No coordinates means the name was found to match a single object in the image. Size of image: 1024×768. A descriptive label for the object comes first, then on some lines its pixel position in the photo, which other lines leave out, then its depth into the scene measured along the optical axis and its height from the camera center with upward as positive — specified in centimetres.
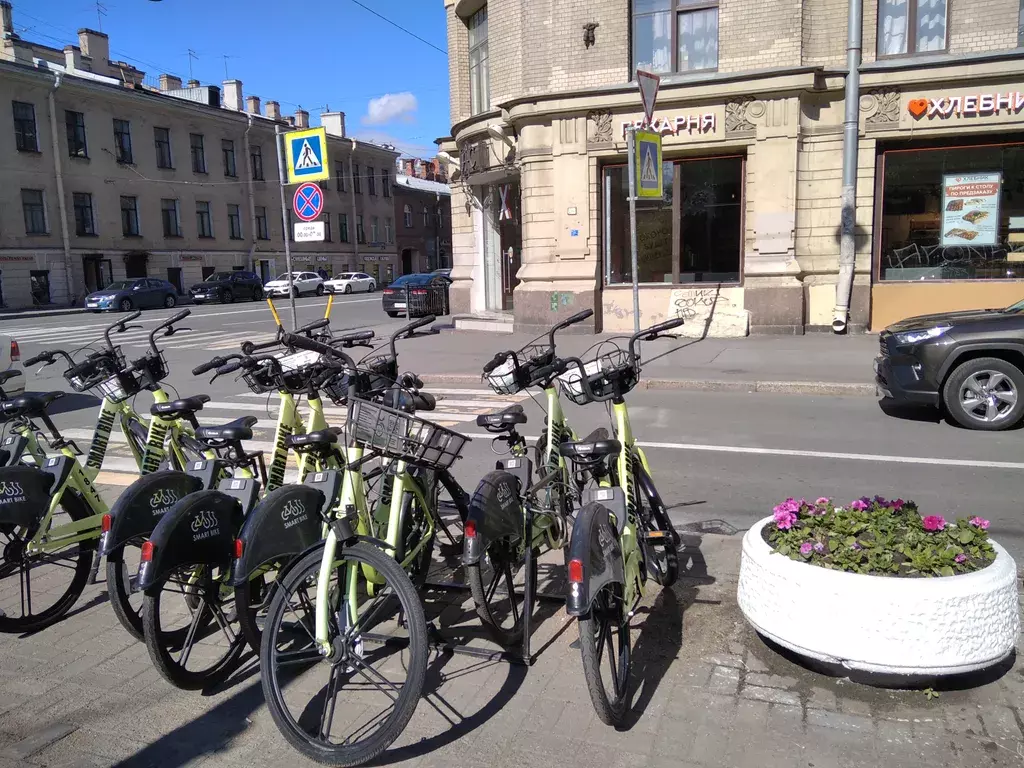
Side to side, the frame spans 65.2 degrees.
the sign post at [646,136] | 1151 +187
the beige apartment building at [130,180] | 3738 +505
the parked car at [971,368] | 830 -120
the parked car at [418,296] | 2533 -95
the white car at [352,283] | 4719 -87
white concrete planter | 313 -144
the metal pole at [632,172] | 1157 +129
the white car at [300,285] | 4350 -85
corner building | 1513 +197
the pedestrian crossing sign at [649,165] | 1202 +146
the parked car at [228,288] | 3972 -85
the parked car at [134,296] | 3398 -97
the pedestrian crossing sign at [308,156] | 1065 +152
